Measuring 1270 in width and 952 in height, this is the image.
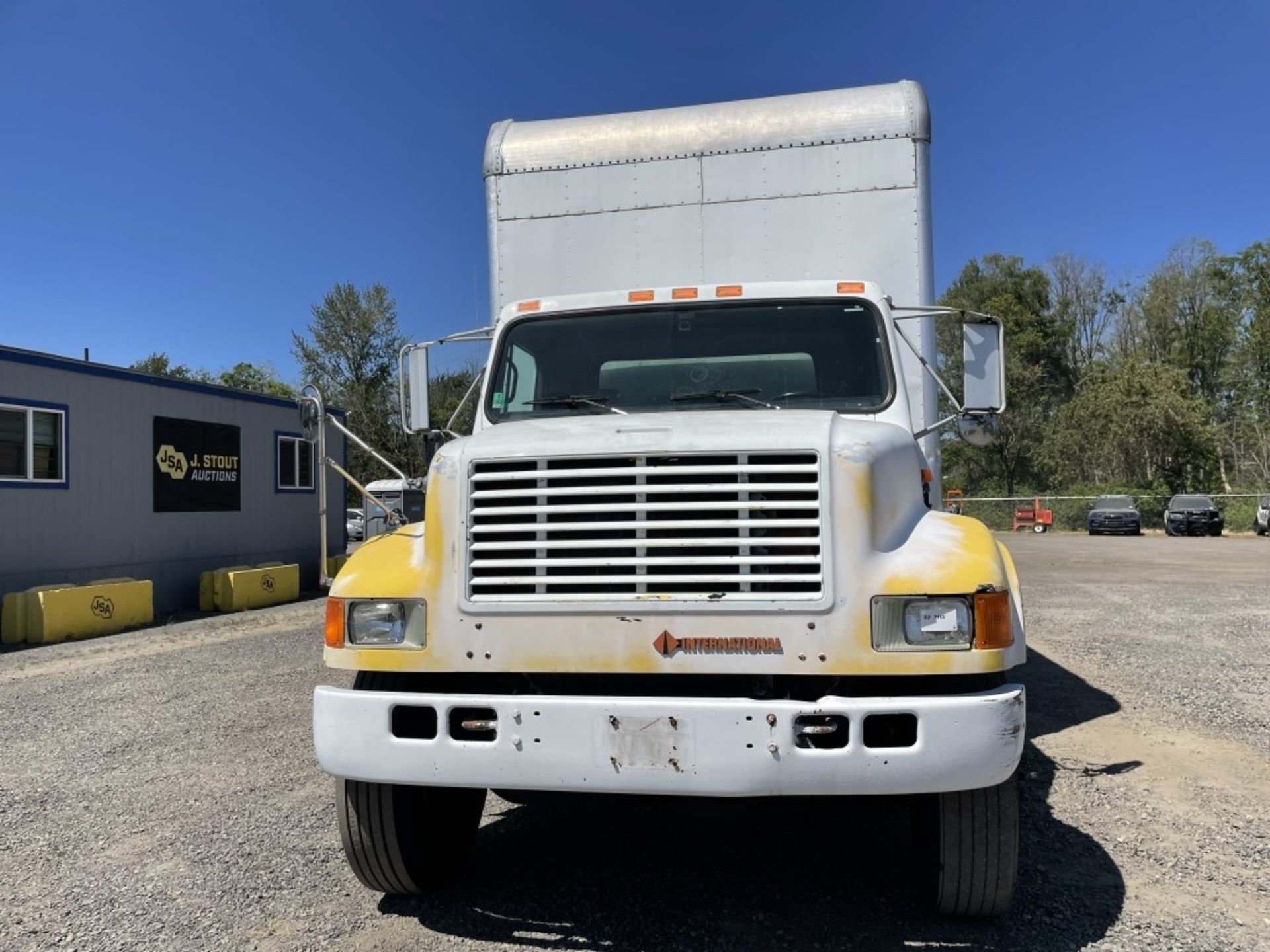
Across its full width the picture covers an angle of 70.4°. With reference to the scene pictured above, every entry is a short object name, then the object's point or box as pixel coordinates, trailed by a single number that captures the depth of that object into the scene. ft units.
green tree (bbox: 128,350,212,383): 165.48
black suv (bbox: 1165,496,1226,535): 104.17
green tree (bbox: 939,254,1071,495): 154.92
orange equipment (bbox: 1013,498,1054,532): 123.24
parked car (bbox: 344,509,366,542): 97.40
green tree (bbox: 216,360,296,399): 171.73
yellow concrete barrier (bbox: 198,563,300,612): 44.06
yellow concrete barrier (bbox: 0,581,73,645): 35.01
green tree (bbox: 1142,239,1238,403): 156.87
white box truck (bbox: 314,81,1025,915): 8.89
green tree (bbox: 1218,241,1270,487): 147.02
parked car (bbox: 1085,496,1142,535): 108.58
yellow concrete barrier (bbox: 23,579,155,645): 35.14
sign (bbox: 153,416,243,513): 44.09
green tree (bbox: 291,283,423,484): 117.80
